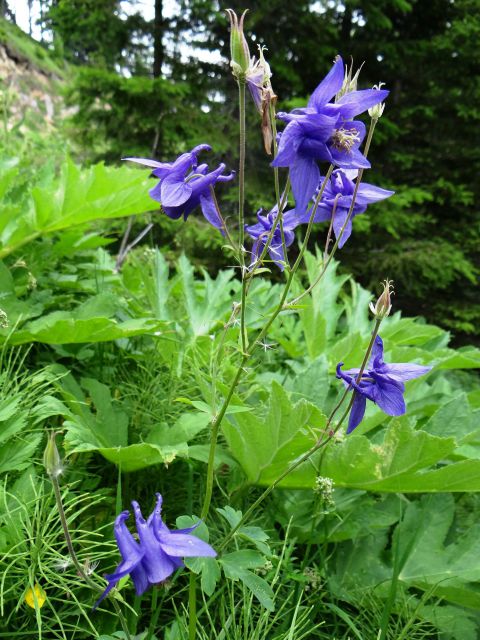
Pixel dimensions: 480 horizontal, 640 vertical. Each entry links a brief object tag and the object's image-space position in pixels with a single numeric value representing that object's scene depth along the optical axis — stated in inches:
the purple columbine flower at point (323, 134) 12.5
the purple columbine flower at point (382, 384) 14.2
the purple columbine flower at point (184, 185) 14.2
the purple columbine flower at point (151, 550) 12.0
